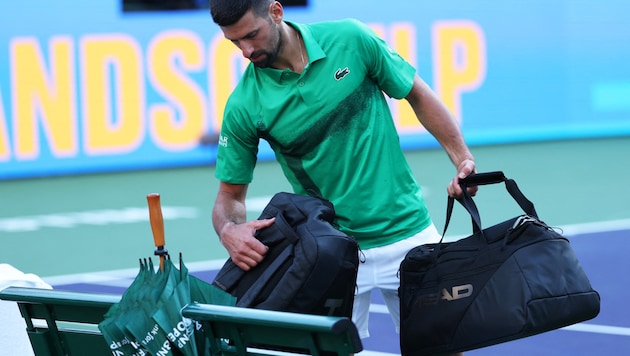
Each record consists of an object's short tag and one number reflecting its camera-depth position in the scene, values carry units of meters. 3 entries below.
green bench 6.07
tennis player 9.05
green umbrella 6.68
